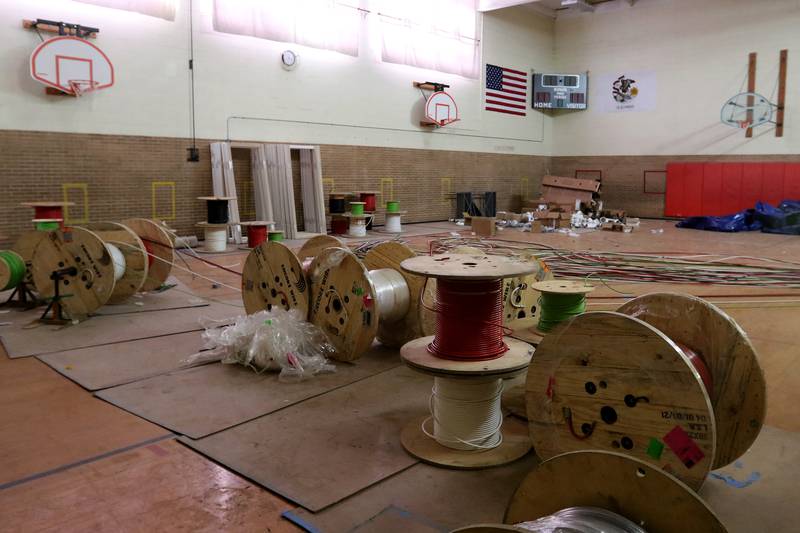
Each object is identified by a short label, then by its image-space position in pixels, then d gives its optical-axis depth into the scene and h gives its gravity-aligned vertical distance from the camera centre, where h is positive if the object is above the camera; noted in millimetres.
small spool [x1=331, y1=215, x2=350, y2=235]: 12927 -704
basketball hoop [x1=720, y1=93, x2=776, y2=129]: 15242 +1964
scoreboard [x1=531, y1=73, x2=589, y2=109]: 18406 +2962
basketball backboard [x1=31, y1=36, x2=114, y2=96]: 9008 +1901
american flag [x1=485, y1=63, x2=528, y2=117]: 17266 +2868
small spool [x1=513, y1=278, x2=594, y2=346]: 3666 -642
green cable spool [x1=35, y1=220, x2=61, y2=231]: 5543 -300
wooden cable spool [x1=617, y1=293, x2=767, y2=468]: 2549 -732
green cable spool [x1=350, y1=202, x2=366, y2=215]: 12380 -336
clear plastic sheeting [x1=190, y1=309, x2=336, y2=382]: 4211 -1083
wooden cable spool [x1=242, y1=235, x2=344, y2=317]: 4622 -683
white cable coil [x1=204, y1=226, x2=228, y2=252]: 10211 -761
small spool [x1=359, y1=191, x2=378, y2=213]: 13320 -191
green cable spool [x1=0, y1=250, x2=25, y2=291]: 5707 -695
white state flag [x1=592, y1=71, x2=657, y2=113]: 17109 +2795
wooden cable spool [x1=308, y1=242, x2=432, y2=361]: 4195 -785
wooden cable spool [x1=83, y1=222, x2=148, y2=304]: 5930 -624
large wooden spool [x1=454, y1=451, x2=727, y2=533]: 1663 -867
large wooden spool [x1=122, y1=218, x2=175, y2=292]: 6656 -592
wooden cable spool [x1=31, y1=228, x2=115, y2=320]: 5457 -676
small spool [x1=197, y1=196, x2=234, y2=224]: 10333 -305
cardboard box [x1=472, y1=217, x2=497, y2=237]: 12438 -722
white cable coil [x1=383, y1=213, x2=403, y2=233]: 13625 -703
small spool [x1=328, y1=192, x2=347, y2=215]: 12820 -284
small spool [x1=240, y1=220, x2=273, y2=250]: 10297 -686
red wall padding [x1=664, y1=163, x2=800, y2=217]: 15062 +85
